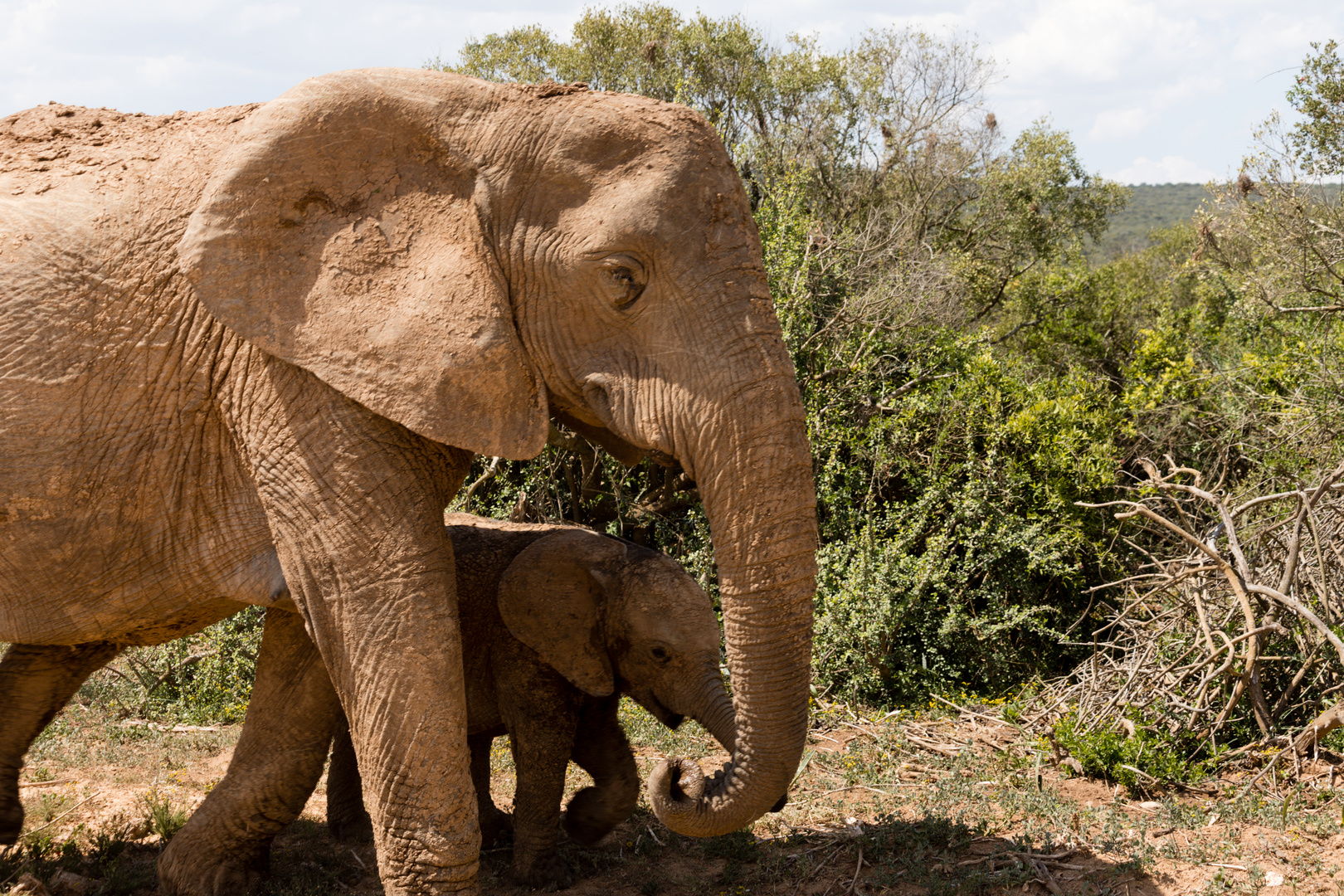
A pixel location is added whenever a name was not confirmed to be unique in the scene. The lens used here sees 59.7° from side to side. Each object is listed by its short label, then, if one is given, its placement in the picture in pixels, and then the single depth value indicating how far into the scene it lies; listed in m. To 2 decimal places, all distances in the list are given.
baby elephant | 4.93
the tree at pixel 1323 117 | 10.60
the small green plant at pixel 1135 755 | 5.83
